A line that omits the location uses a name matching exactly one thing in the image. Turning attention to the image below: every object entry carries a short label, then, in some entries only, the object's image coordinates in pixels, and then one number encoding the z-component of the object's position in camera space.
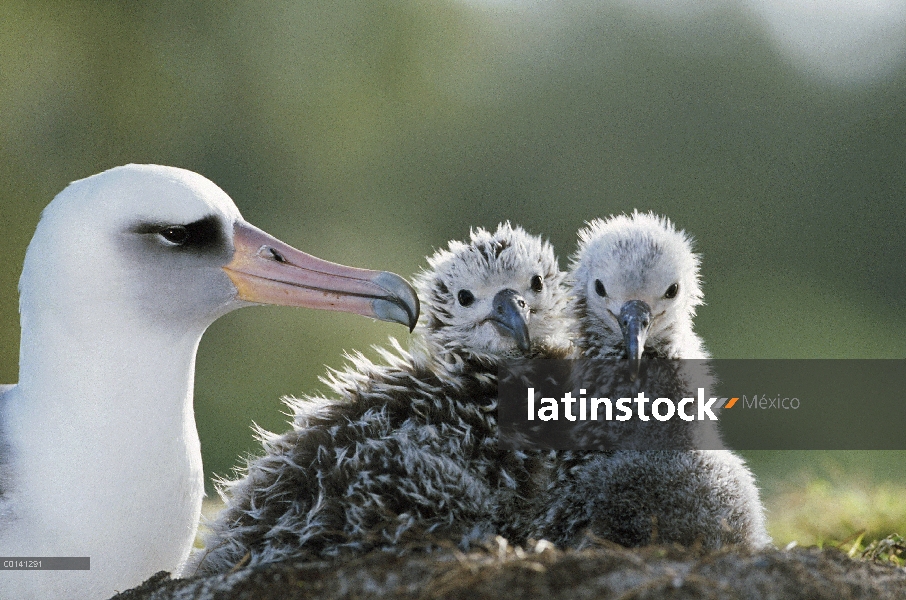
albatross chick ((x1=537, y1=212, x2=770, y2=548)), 7.18
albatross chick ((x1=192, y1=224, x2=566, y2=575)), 6.62
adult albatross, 6.56
